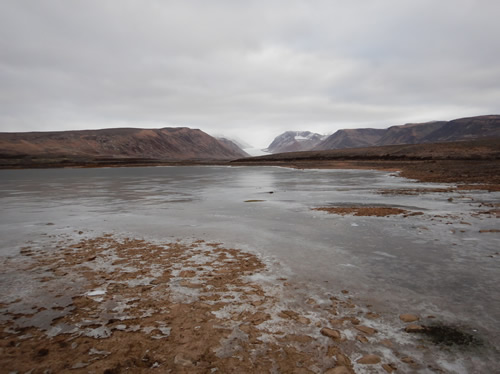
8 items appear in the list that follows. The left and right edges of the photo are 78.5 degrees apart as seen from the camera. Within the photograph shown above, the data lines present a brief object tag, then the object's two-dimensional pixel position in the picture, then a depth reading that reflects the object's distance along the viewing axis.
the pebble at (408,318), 5.16
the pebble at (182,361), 4.07
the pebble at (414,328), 4.84
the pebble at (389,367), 3.93
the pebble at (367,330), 4.79
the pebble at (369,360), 4.09
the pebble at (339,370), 3.88
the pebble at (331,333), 4.67
